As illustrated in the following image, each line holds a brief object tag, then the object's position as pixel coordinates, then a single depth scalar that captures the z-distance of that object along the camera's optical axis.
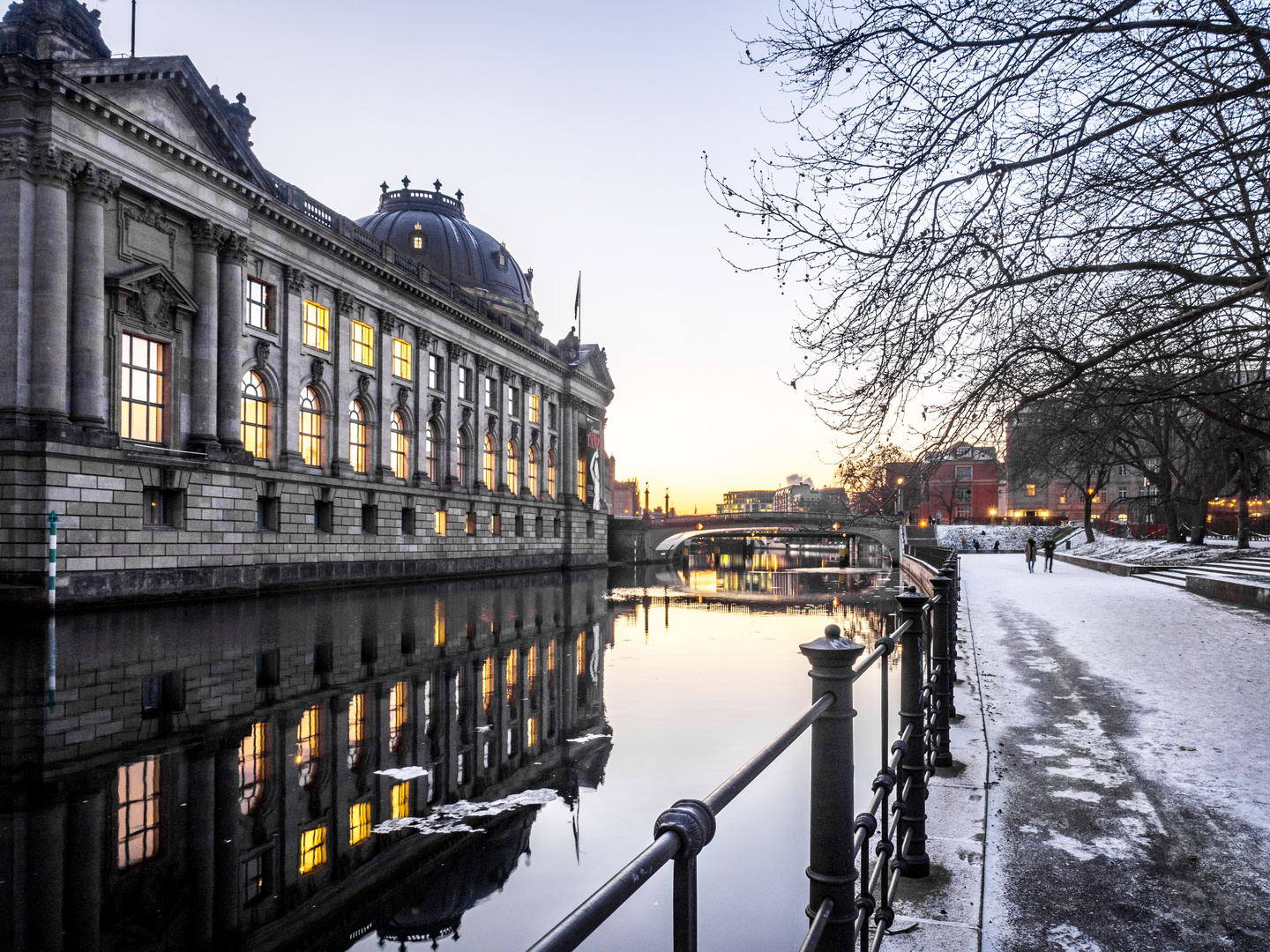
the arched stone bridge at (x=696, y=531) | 77.50
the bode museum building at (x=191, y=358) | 23.75
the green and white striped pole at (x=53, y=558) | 22.91
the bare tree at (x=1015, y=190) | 7.27
